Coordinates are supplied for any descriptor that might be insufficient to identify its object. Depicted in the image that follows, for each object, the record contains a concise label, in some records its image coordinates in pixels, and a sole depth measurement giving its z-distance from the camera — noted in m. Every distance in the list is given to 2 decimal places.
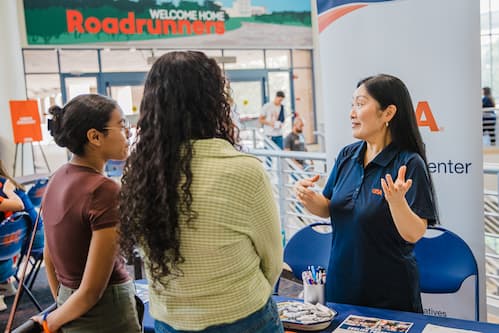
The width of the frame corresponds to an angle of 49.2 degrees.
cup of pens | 1.95
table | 1.72
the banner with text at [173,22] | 9.05
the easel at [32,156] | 8.03
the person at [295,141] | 8.85
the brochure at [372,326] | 1.74
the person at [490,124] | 10.71
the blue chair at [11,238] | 3.70
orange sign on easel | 7.34
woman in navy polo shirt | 1.99
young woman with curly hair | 1.29
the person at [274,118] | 9.67
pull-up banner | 2.59
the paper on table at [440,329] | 1.69
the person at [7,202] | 3.86
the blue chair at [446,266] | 2.31
